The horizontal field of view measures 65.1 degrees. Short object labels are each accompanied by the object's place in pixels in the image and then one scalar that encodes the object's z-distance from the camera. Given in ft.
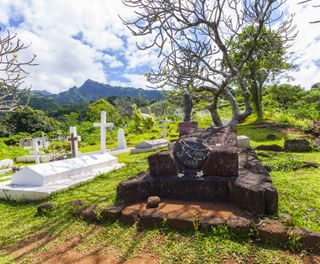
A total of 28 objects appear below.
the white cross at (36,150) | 38.42
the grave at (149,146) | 41.11
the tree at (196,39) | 18.31
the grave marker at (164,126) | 57.16
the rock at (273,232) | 8.75
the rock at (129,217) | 11.43
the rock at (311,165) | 19.17
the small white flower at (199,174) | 12.95
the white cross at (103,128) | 35.76
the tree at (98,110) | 124.92
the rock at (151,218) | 10.71
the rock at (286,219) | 9.58
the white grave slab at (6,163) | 38.54
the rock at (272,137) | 38.86
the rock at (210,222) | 9.77
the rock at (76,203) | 14.97
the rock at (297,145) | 27.86
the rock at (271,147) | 28.71
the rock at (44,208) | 14.79
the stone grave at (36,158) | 38.64
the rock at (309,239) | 8.45
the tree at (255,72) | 40.66
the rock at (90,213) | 12.46
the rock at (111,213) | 12.12
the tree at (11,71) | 12.88
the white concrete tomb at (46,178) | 18.63
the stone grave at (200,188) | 10.50
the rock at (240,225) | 9.25
